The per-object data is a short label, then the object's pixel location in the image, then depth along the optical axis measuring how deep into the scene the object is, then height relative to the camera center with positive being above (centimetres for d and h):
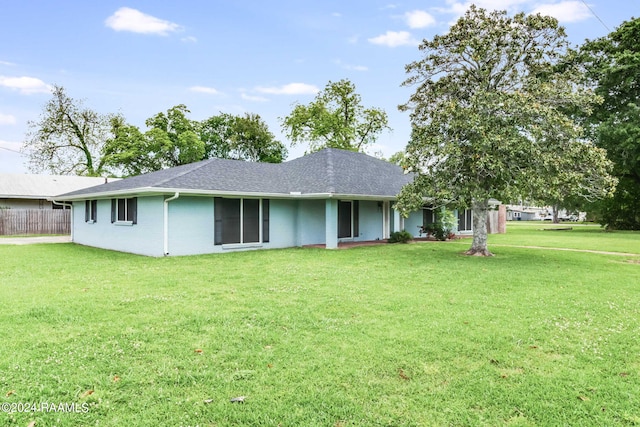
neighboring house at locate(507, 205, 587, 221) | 7762 -61
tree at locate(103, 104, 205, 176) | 3306 +627
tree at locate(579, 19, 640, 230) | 2391 +824
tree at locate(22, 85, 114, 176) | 3512 +738
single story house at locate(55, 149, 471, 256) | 1279 +30
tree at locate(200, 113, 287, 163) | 4028 +818
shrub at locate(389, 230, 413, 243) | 1733 -108
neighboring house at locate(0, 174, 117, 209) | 2420 +186
